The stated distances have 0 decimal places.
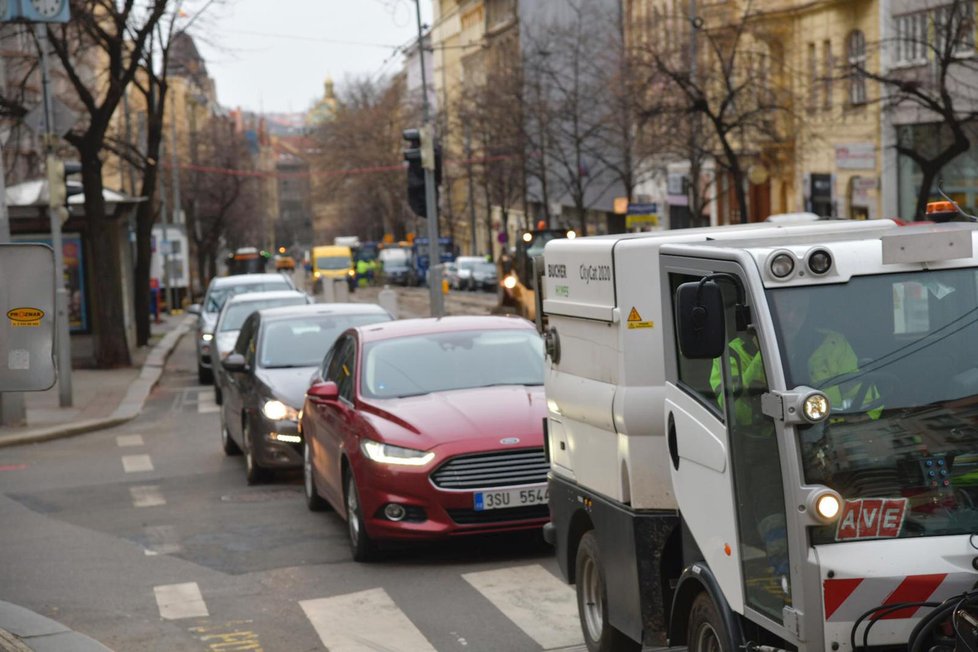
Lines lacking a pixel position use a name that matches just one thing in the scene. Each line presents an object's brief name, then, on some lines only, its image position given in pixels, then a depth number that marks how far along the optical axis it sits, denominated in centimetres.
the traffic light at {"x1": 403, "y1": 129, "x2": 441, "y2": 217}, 2659
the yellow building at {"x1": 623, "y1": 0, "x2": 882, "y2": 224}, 4062
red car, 1054
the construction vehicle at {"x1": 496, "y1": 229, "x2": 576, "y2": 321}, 3606
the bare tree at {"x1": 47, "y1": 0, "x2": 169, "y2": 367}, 3050
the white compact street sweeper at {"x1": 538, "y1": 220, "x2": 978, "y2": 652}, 509
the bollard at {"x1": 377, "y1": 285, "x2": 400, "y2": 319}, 3931
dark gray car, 1502
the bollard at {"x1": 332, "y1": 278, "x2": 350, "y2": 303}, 5042
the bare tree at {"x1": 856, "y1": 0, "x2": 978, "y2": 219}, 2553
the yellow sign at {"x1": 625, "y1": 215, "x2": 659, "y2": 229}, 3903
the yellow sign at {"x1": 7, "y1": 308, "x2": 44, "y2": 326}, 835
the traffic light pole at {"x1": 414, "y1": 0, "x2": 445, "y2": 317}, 2755
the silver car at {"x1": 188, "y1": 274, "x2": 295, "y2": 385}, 2984
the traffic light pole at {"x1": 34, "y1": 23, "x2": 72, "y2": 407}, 2392
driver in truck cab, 530
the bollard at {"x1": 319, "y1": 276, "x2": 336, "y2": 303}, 5472
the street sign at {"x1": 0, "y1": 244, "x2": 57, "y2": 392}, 832
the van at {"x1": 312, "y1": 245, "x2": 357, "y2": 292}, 8212
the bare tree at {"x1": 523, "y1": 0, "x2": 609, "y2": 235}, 5241
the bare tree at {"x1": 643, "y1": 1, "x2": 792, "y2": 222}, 3438
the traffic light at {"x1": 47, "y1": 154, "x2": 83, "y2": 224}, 2455
